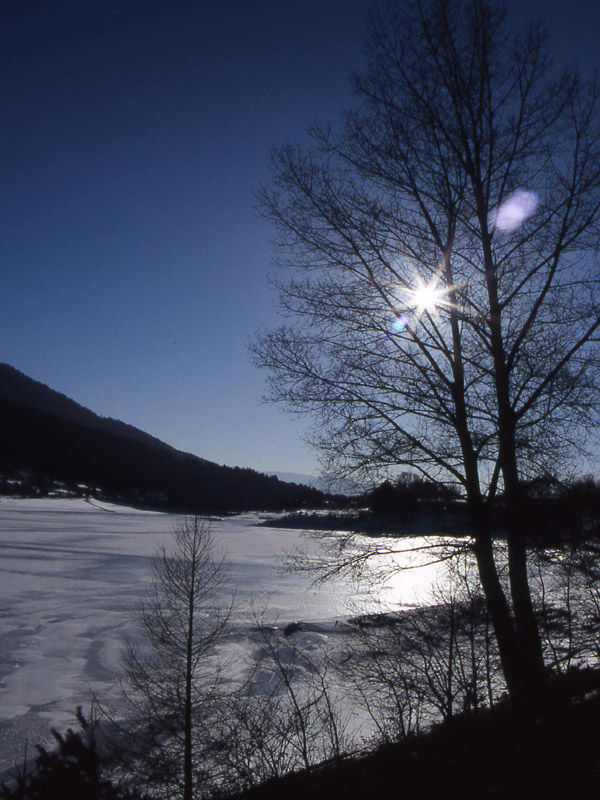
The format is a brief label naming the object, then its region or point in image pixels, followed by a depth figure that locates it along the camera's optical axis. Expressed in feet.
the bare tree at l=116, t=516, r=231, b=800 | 28.40
